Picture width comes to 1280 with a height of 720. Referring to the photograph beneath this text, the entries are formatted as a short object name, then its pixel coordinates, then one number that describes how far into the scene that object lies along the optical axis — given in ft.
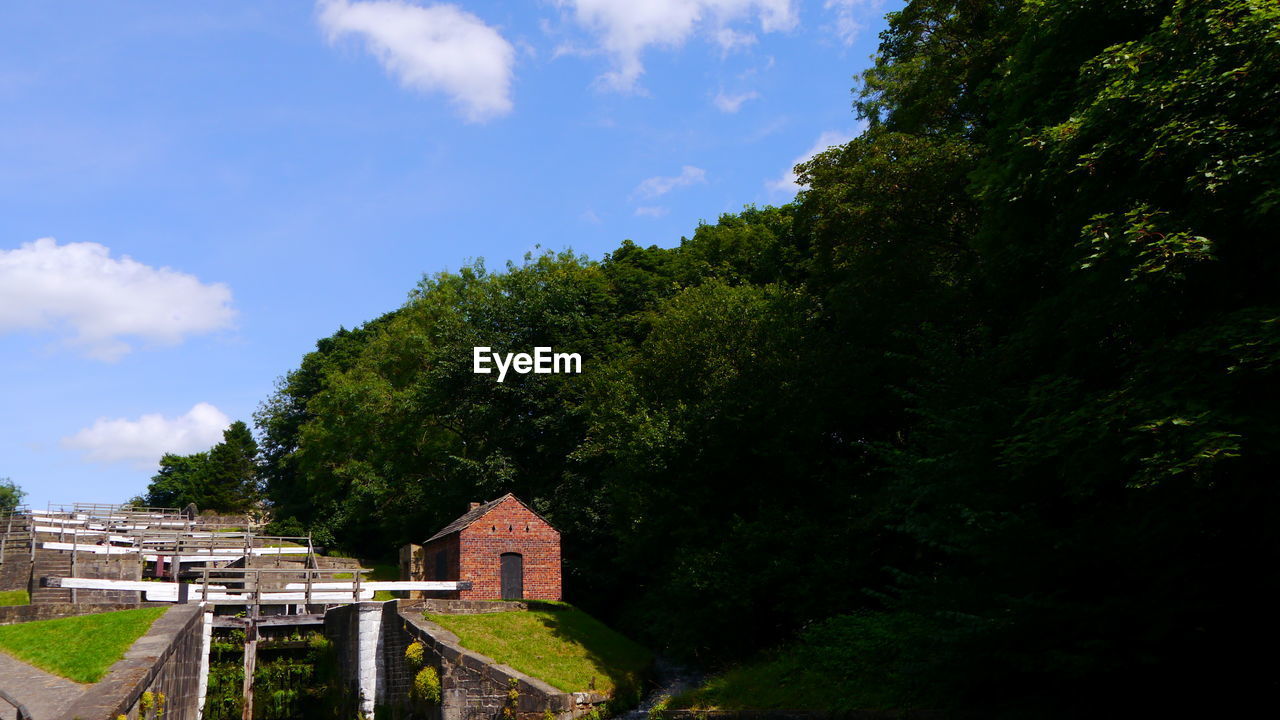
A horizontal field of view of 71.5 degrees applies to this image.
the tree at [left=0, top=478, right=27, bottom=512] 349.00
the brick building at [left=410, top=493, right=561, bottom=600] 93.56
